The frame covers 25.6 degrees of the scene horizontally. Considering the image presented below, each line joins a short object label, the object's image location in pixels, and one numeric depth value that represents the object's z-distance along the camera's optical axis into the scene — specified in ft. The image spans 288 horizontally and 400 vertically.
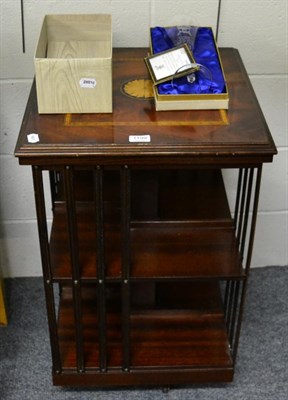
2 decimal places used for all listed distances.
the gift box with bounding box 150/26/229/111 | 4.56
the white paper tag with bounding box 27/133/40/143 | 4.28
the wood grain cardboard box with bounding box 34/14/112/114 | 4.35
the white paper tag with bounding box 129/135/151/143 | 4.29
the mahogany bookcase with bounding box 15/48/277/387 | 4.33
